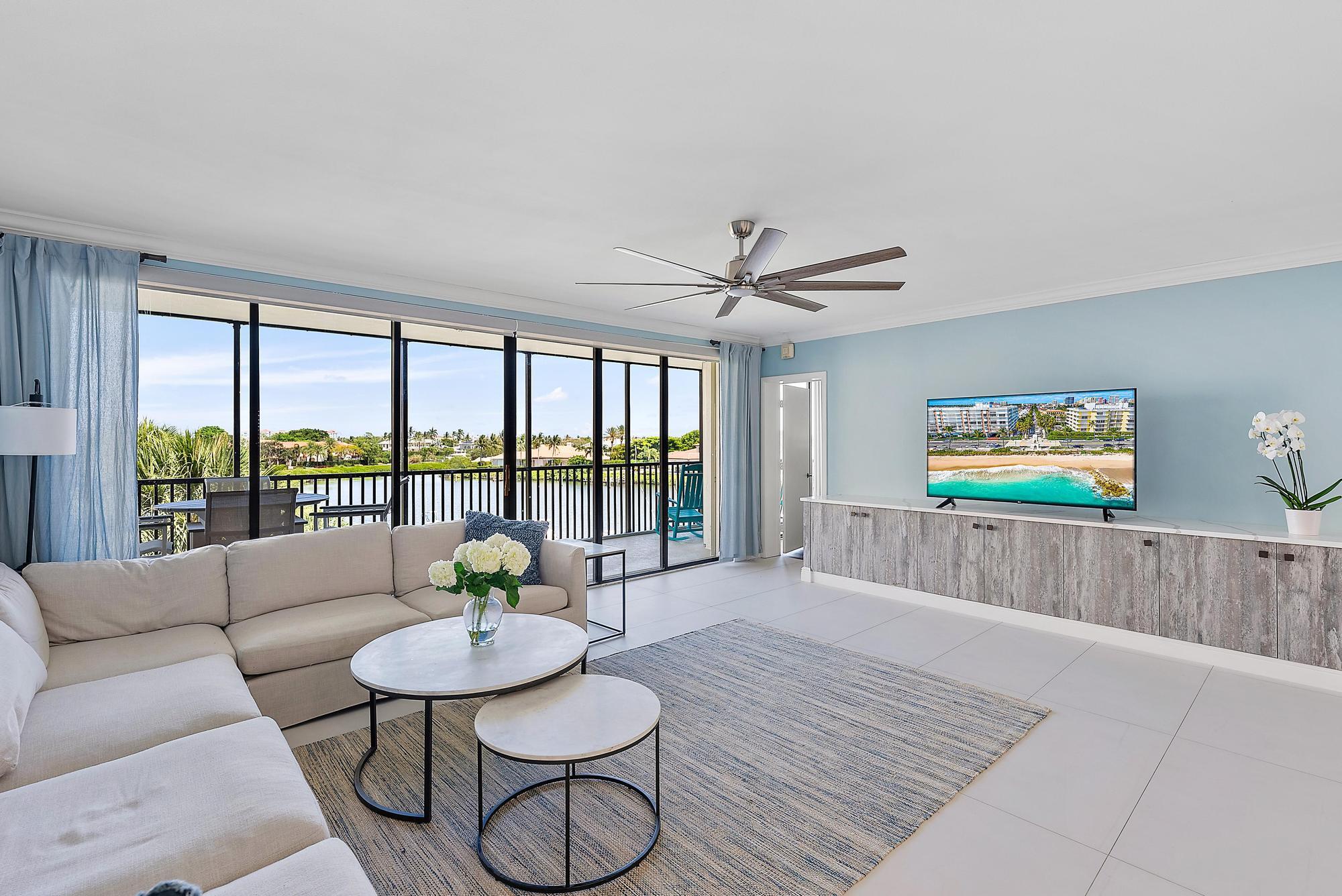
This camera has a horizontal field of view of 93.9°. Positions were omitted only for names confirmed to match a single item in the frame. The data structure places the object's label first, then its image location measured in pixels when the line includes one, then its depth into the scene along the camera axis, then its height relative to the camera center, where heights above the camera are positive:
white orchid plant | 3.58 +0.00
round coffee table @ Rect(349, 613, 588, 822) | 2.22 -0.82
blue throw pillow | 3.96 -0.50
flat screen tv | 4.24 +0.00
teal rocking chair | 7.31 -0.61
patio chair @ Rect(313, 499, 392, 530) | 4.74 -0.44
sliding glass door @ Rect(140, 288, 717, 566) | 3.97 +0.31
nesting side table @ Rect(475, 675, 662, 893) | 1.90 -0.89
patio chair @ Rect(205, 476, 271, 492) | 4.30 -0.20
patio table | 4.03 -0.33
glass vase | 2.62 -0.70
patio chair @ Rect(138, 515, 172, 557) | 4.17 -0.55
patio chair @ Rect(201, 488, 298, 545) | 3.91 -0.38
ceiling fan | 2.75 +0.85
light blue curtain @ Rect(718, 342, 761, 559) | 6.56 +0.01
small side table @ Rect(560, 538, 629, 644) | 4.27 -0.70
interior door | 7.20 -0.09
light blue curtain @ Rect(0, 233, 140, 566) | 3.08 +0.41
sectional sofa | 1.45 -0.87
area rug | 2.03 -1.32
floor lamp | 2.71 +0.12
